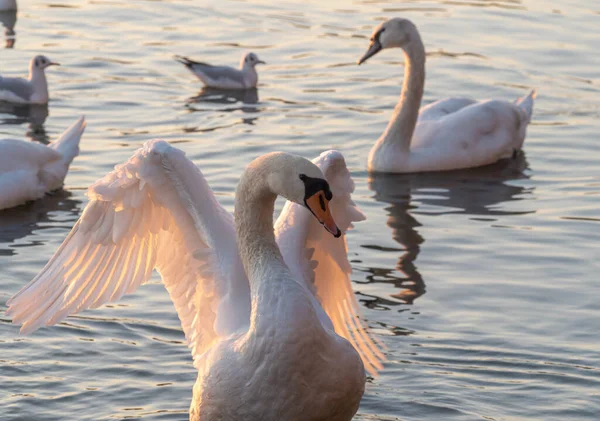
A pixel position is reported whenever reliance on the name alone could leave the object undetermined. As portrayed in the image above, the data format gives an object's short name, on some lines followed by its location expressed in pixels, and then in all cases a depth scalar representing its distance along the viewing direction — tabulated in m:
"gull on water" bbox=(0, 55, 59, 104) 14.62
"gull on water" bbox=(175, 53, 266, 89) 15.42
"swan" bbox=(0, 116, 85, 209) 11.24
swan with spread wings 5.84
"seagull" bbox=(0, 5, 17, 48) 17.98
